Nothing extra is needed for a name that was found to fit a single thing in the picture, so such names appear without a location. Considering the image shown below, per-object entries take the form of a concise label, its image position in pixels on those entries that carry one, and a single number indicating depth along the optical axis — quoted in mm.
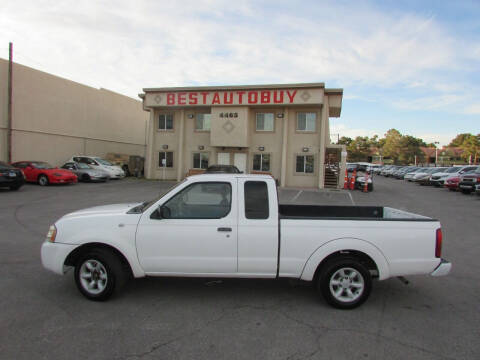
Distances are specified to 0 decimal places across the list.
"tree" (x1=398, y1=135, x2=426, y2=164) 79625
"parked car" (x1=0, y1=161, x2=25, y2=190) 15656
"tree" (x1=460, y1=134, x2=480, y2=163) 69938
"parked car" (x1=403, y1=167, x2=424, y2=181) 33238
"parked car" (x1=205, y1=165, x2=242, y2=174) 18344
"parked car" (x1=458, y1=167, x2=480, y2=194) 19547
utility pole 21484
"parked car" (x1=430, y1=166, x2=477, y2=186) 25728
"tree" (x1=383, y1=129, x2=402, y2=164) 81319
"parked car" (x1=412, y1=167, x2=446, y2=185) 29298
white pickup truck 4039
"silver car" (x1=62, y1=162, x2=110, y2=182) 22219
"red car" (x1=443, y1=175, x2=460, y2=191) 22344
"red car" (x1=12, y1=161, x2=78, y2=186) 19156
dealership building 23453
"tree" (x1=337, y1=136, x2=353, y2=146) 95900
